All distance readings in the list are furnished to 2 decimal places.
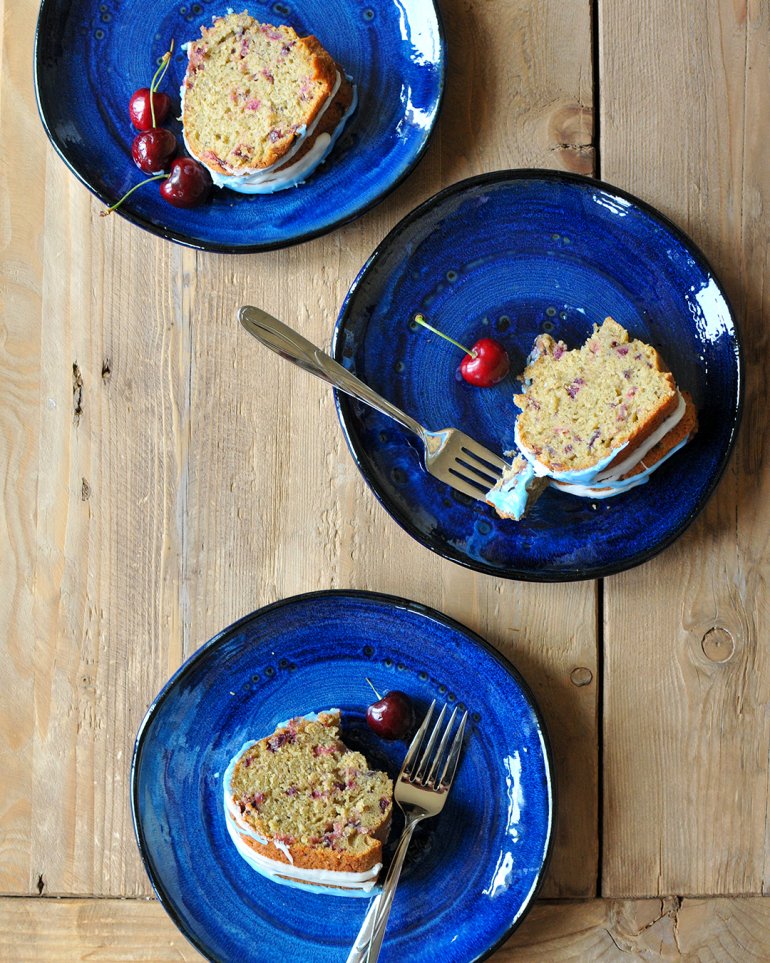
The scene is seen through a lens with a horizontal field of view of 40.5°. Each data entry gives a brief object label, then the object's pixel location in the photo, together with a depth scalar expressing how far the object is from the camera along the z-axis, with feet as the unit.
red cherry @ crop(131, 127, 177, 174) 4.97
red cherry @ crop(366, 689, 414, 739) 4.81
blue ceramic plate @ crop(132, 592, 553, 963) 4.85
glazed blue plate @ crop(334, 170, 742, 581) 4.90
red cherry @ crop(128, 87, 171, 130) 5.03
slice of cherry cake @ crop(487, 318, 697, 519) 4.66
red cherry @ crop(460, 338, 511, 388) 4.87
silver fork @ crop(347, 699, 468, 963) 4.70
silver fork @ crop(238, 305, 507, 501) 4.72
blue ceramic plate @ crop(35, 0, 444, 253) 5.01
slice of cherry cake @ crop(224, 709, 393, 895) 4.66
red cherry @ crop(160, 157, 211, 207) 4.94
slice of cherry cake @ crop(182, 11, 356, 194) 4.86
